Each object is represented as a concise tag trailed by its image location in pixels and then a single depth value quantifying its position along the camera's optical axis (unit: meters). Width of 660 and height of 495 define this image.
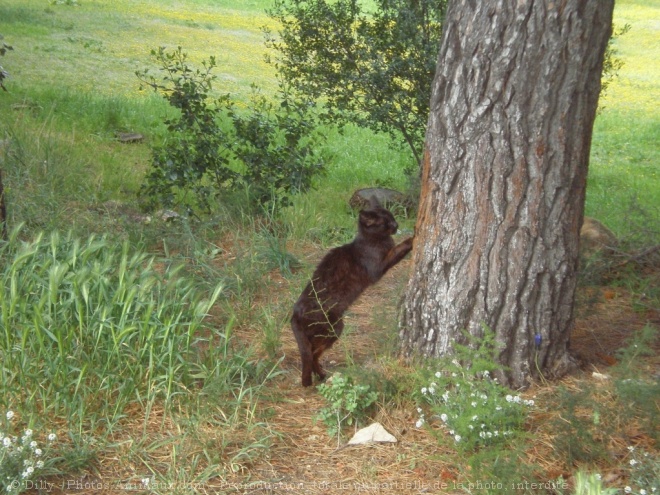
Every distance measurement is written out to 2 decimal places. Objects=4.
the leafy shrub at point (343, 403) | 4.24
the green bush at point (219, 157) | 7.66
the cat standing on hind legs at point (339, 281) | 4.91
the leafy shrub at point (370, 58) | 9.14
